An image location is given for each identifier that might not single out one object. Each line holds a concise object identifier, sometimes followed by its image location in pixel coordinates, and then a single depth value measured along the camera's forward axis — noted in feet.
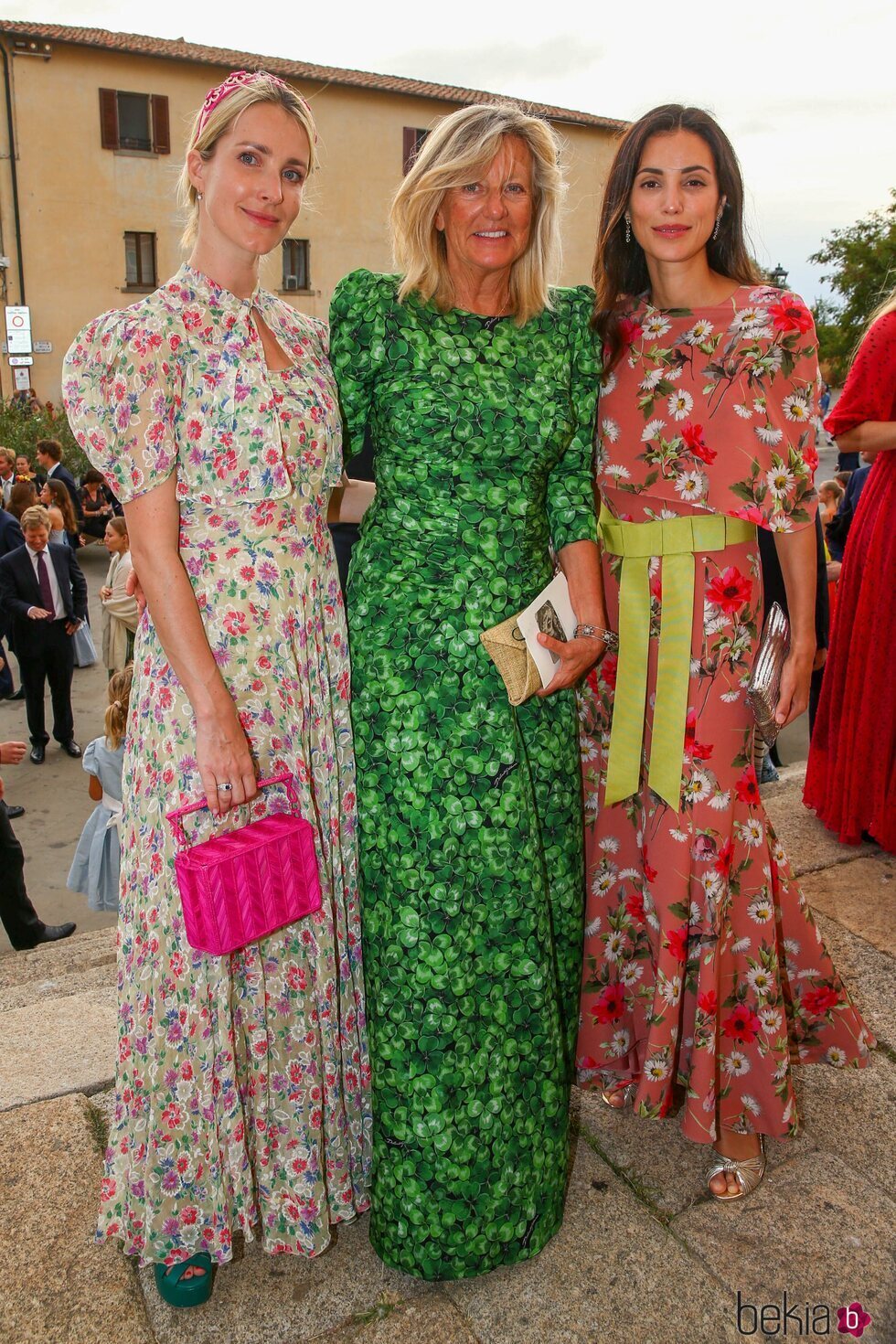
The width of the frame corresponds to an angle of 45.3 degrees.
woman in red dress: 12.32
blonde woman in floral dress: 6.43
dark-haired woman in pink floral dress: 7.64
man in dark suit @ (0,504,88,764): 26.91
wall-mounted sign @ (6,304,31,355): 71.56
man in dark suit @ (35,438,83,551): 40.08
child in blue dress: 16.29
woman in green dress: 6.98
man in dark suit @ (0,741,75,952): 16.48
